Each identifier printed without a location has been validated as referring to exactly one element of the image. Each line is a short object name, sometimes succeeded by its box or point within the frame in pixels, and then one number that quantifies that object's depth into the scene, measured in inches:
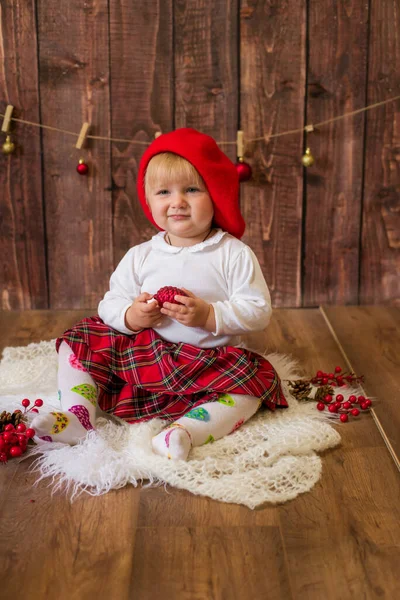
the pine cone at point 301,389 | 60.0
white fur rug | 46.6
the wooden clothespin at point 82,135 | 81.0
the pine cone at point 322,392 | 59.9
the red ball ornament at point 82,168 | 81.6
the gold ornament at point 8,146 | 80.7
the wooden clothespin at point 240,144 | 81.7
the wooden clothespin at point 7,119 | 80.5
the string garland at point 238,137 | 80.7
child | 54.5
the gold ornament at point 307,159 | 80.9
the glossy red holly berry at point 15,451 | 50.4
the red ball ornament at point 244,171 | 80.6
